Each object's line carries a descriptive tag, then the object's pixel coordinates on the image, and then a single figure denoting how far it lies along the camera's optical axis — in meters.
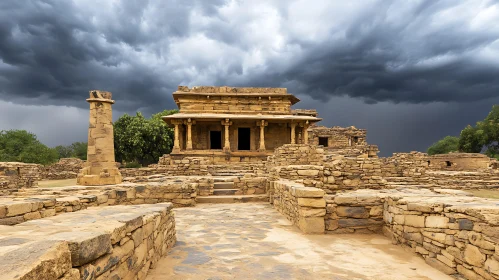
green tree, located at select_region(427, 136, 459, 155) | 46.52
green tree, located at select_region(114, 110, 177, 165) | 30.31
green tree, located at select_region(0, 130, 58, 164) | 28.00
